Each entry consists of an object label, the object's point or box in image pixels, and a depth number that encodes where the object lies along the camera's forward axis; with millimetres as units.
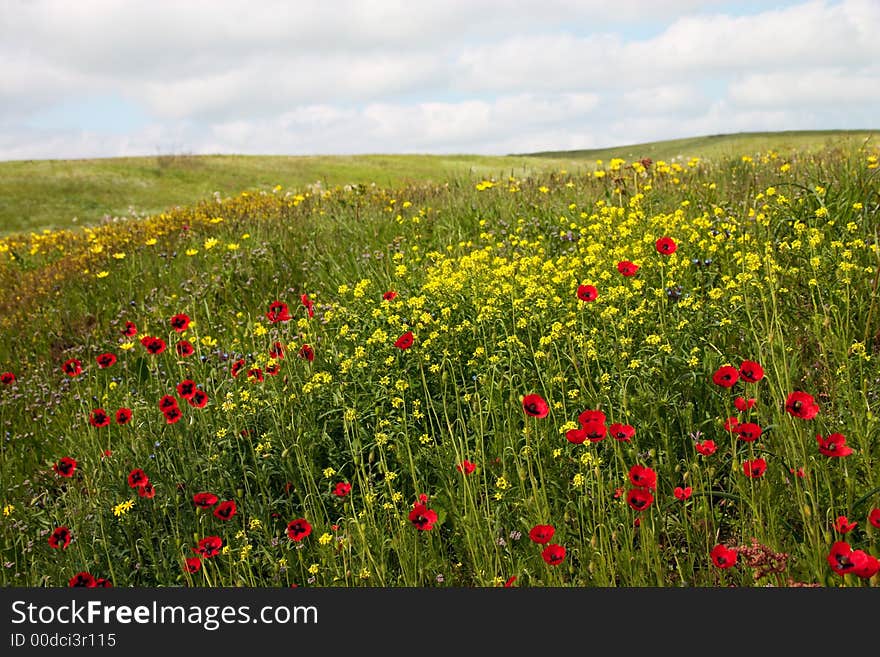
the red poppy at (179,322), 3230
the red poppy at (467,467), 2429
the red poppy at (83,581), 2520
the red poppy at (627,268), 3158
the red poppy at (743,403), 2335
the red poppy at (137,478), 2873
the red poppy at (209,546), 2501
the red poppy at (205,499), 2822
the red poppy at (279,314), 3701
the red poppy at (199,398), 3148
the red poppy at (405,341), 2916
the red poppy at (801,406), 2092
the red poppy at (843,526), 1994
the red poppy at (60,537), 2798
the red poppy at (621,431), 2269
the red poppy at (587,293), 2877
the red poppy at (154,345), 3189
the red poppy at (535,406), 2275
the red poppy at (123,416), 3067
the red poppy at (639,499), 2043
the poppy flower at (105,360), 3404
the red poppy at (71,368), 3469
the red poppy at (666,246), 3316
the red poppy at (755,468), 2203
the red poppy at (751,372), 2288
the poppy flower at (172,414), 3040
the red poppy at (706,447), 2357
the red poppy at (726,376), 2244
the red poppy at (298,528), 2566
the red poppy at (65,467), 2986
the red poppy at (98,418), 3039
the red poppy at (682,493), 2297
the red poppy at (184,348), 3489
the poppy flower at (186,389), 3102
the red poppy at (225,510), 2797
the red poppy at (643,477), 2049
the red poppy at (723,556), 1904
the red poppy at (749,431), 2102
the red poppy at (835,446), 1994
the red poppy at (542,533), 2037
